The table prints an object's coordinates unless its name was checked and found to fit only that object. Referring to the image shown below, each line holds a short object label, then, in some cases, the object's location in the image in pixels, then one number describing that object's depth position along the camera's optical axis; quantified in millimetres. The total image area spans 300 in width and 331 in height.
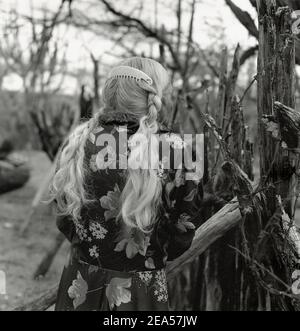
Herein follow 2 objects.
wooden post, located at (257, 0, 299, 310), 2363
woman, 2023
